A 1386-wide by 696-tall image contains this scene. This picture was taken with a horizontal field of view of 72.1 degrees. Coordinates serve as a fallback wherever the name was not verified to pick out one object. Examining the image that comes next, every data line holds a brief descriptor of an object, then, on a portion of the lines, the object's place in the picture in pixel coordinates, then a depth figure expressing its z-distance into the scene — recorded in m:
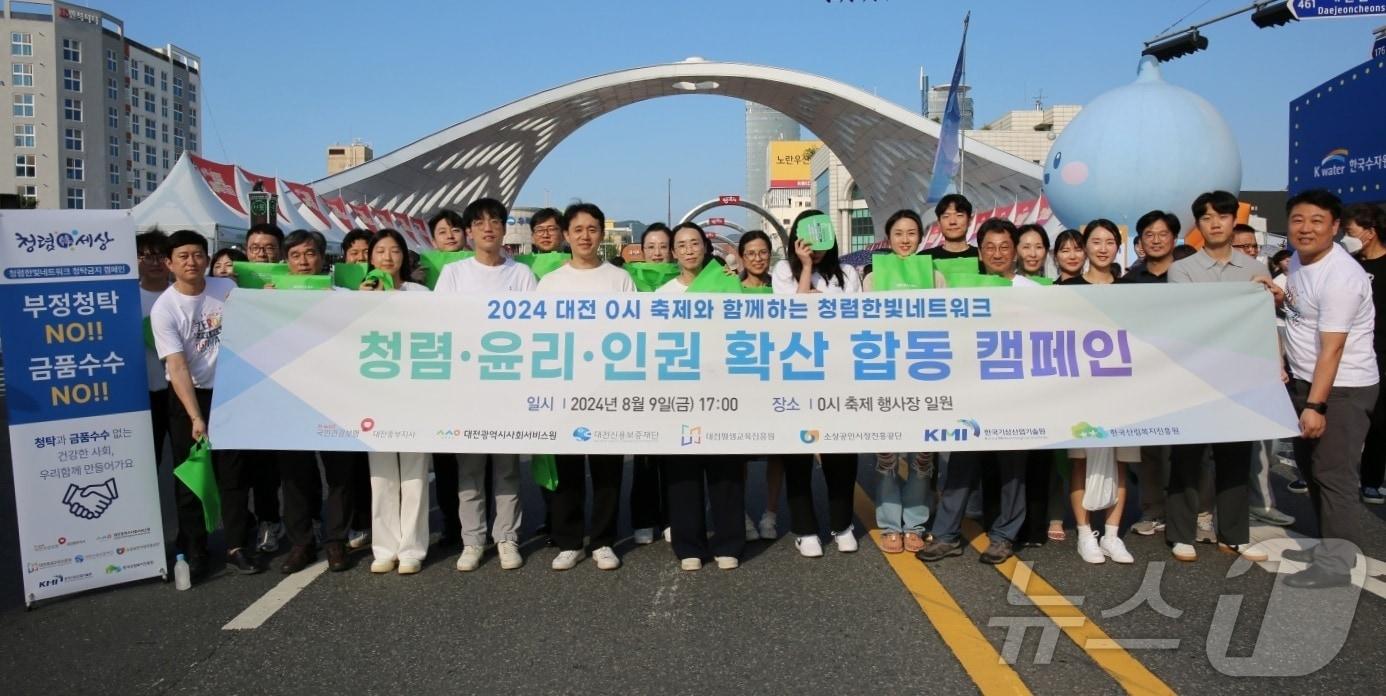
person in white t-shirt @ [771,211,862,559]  4.39
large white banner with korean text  4.14
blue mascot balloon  12.22
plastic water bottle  4.07
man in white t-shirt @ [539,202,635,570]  4.36
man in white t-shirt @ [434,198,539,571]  4.36
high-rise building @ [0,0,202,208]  76.62
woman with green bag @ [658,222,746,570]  4.26
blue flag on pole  16.73
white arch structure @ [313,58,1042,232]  35.75
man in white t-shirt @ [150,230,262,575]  4.17
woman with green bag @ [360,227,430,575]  4.27
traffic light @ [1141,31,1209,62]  15.53
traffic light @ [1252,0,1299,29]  12.29
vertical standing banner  3.86
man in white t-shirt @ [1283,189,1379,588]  3.82
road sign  7.97
